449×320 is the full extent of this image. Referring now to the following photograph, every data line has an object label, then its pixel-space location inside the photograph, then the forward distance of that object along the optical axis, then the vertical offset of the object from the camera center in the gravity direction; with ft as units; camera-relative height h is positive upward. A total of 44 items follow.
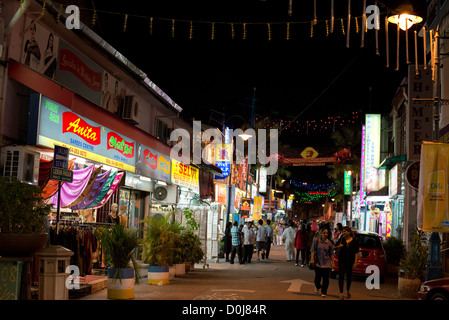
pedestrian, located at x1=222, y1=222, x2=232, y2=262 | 78.33 -3.39
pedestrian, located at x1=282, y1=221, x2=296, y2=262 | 90.79 -3.51
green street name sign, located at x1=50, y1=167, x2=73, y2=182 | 34.04 +2.50
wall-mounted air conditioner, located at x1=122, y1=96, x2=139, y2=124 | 59.77 +12.24
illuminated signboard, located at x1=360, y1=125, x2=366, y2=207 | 104.16 +10.25
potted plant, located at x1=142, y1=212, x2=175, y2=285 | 47.03 -3.33
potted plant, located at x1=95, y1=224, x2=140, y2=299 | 36.42 -3.27
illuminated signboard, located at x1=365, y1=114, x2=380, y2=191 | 96.68 +14.45
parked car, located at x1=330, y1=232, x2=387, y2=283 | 58.13 -3.93
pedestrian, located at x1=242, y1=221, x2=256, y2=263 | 79.50 -3.49
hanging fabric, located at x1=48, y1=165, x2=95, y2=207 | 45.19 +2.15
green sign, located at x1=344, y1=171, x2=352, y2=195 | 173.80 +13.32
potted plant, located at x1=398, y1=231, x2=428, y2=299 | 46.14 -4.23
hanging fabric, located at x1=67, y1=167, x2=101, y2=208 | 46.24 +2.27
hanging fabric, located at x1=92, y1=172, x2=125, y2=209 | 51.70 +2.62
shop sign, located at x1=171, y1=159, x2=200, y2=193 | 76.96 +6.53
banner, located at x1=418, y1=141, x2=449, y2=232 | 39.63 +3.18
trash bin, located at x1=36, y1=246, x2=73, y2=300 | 27.94 -3.39
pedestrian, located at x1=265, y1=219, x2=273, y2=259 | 90.89 -3.14
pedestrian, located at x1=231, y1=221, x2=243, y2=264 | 77.30 -3.30
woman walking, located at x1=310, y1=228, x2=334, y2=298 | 43.83 -2.96
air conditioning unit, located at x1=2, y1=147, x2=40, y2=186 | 36.68 +3.42
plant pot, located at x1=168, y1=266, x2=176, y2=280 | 51.57 -5.72
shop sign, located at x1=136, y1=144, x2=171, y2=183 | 62.44 +6.71
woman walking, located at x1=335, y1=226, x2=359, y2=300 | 44.04 -2.71
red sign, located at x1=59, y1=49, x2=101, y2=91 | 44.70 +13.26
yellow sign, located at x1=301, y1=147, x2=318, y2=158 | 131.54 +17.48
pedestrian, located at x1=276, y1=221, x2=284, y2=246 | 166.72 -5.31
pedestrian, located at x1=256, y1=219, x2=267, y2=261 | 88.58 -3.26
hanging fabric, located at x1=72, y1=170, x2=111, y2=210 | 49.16 +2.01
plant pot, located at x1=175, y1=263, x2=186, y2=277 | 55.48 -5.78
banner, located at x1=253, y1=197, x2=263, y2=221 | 119.96 +2.69
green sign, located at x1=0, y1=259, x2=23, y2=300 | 25.32 -3.46
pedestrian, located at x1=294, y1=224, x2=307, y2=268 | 79.67 -3.20
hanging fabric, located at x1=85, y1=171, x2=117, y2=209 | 50.57 +2.11
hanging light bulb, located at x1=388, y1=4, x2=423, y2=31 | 39.69 +16.16
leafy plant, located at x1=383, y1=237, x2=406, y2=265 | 68.42 -3.46
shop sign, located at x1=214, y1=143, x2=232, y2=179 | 97.35 +11.46
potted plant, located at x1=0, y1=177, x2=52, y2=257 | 26.16 -0.48
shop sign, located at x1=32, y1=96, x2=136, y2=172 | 39.91 +6.84
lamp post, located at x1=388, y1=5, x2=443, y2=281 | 42.39 -1.61
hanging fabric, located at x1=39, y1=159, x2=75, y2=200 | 42.42 +1.92
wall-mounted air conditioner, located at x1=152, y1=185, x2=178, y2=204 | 74.08 +3.07
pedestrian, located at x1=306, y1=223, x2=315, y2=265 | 81.00 -3.33
